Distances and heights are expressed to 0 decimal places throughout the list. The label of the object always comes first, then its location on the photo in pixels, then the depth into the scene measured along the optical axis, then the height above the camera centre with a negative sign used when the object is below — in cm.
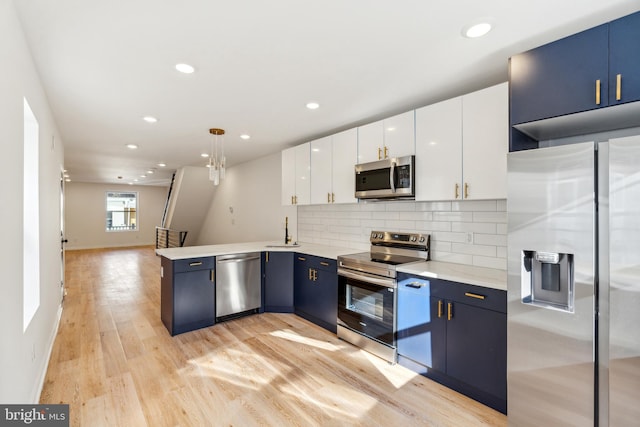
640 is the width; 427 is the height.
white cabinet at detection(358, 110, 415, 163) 292 +75
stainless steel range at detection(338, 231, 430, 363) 277 -79
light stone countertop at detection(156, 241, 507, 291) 228 -51
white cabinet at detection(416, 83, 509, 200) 229 +53
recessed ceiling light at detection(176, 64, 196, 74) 222 +108
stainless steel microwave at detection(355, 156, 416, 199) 287 +33
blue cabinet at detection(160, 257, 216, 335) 339 -96
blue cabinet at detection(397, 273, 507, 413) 211 -97
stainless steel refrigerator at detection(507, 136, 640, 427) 152 -42
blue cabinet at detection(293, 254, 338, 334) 345 -97
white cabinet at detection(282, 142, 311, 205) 420 +52
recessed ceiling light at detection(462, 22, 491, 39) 173 +107
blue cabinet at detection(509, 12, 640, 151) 160 +74
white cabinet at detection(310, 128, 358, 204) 352 +55
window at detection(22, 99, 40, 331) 221 -4
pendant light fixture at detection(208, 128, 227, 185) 374 +108
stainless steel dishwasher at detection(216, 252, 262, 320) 373 -94
